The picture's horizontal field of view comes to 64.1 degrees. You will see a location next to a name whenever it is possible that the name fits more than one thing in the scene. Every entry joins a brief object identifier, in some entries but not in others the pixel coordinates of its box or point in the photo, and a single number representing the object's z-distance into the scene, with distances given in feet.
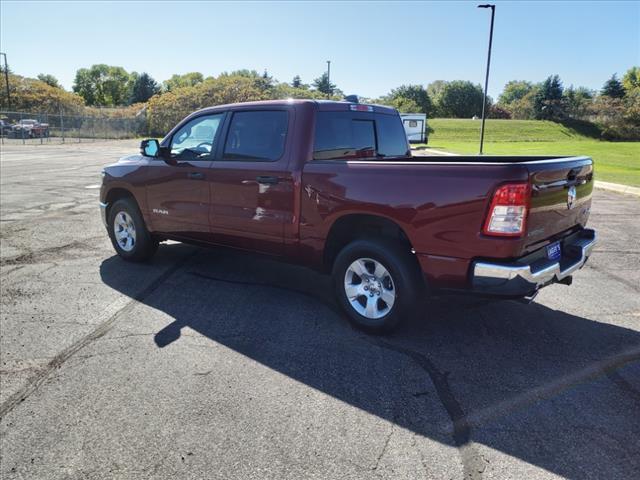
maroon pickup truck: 11.41
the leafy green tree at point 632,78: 313.03
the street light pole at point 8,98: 183.52
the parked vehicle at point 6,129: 145.72
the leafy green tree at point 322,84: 305.36
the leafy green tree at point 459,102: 333.83
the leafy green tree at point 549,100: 246.94
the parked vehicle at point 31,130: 142.66
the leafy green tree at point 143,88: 319.47
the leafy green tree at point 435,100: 330.01
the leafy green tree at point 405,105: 223.57
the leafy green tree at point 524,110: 268.62
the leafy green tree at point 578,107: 229.88
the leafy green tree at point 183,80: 379.31
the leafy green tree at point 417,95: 313.53
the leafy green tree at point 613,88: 265.54
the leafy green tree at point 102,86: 385.91
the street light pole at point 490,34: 87.51
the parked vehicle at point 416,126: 102.78
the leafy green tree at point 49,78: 372.33
